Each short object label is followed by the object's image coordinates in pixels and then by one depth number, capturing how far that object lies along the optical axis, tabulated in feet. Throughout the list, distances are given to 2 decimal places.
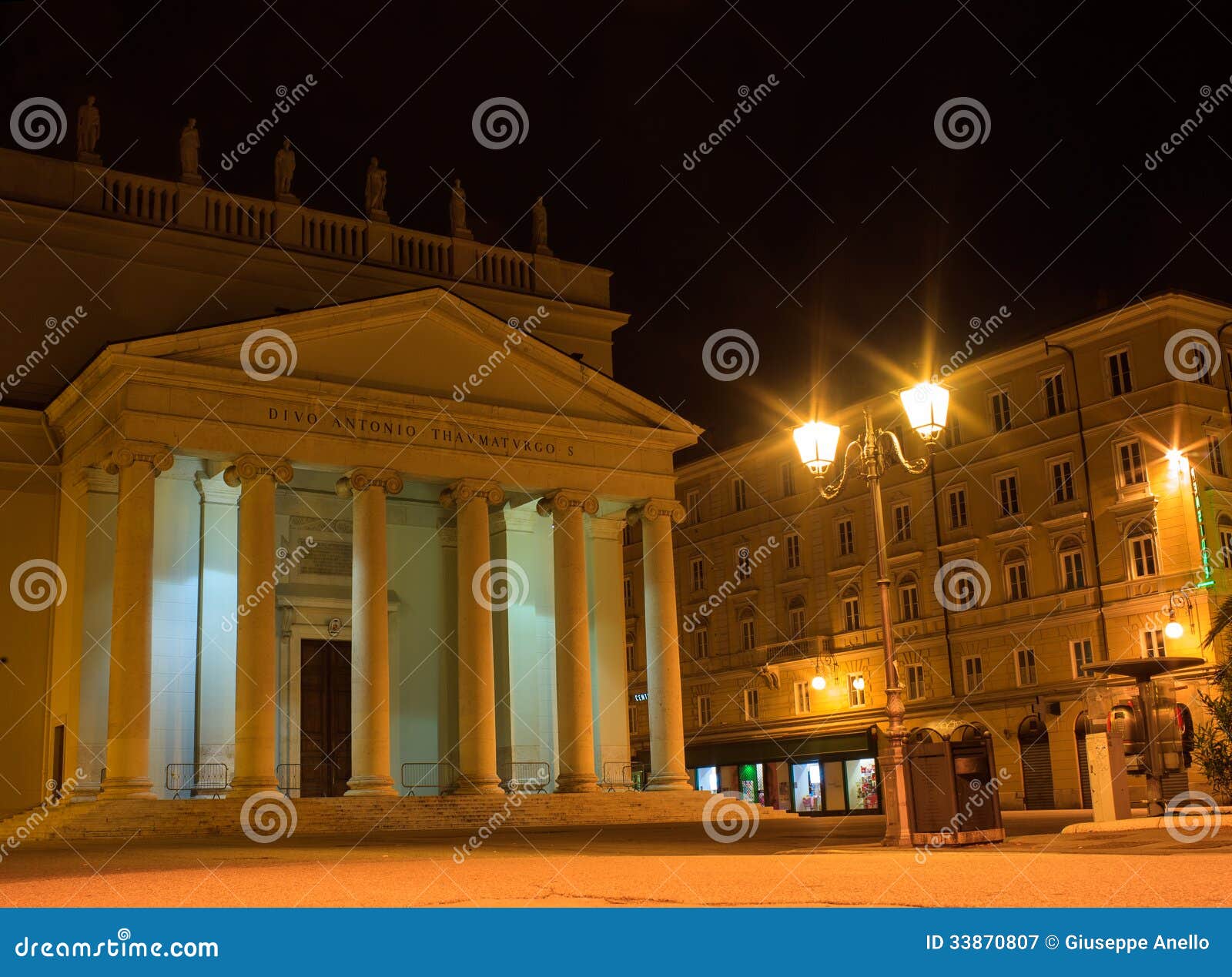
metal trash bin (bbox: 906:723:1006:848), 59.47
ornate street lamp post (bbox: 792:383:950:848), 57.26
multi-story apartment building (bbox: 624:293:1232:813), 138.92
